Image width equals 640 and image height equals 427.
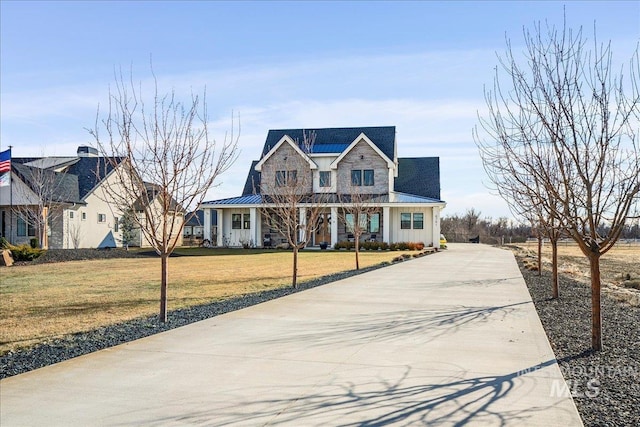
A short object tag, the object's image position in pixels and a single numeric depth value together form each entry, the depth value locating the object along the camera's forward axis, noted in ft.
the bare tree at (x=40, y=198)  100.75
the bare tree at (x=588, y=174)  21.58
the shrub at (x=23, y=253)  77.41
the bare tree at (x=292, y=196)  48.78
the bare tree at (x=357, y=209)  71.26
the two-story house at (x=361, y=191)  120.47
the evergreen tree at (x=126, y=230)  113.05
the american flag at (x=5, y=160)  85.40
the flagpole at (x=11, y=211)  106.52
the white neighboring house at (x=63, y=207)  106.22
